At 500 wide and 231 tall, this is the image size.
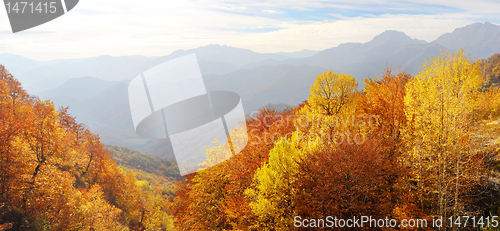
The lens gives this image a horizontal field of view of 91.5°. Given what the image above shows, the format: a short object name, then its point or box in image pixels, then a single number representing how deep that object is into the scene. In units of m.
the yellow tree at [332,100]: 24.76
